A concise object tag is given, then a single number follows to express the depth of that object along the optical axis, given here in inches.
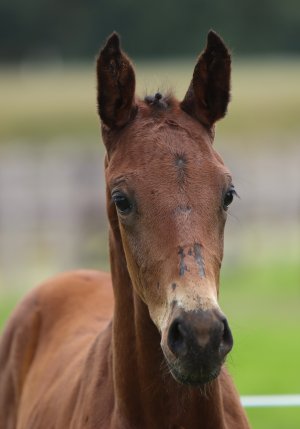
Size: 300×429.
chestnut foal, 284.2
